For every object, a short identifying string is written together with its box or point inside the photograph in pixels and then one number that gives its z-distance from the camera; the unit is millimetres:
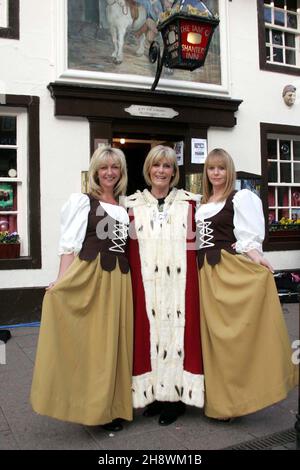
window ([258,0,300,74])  8203
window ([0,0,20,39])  6430
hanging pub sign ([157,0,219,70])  6270
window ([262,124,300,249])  8266
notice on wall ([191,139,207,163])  7555
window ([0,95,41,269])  6512
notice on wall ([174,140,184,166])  7643
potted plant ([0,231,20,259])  6391
